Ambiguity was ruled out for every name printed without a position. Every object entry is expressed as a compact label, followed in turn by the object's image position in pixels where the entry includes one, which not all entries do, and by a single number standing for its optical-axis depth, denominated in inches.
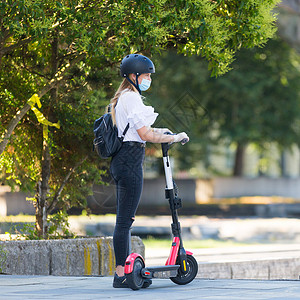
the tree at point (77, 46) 575.5
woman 481.4
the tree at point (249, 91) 2441.6
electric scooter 479.2
